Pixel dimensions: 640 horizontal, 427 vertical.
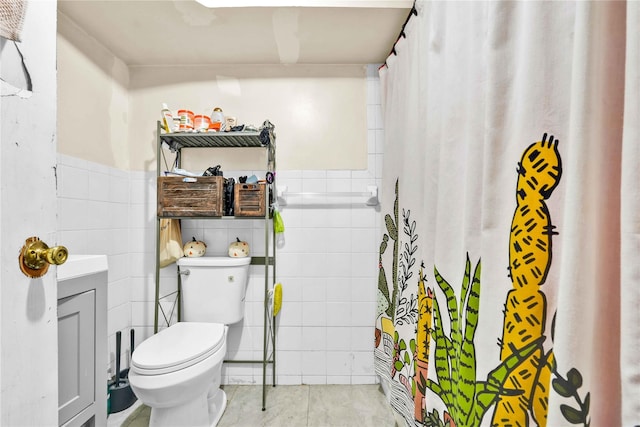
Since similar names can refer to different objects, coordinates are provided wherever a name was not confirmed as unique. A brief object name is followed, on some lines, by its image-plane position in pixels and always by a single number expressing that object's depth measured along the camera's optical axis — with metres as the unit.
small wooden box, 1.71
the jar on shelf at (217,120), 1.76
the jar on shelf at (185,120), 1.75
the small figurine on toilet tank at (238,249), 1.84
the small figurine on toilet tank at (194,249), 1.83
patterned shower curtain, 0.42
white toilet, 1.27
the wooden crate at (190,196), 1.69
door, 0.49
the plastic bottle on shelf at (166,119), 1.75
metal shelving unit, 1.72
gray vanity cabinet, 0.75
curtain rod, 1.31
